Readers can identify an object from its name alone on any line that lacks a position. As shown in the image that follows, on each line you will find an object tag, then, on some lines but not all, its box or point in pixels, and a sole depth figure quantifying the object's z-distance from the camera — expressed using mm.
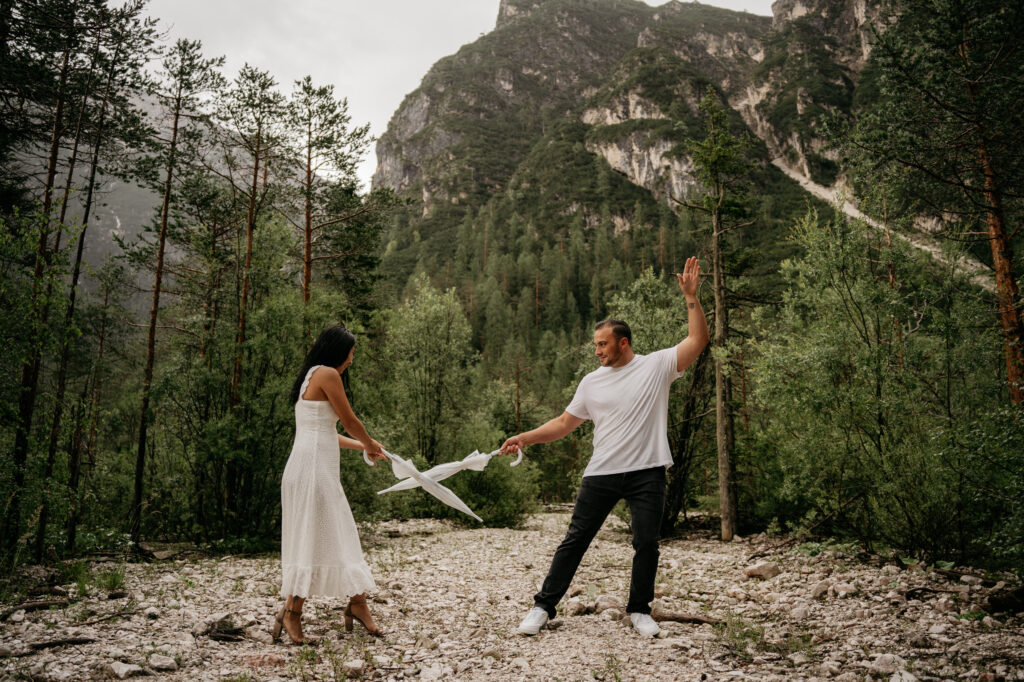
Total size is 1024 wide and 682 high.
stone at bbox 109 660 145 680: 3680
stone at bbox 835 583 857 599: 6020
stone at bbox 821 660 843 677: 3669
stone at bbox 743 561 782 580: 7910
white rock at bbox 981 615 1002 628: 4586
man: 4656
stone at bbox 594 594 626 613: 5543
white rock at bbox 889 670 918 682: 3318
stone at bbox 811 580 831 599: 6149
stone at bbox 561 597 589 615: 5496
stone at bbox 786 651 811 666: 3916
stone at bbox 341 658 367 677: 3932
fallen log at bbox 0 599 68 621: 5060
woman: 4566
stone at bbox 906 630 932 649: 4207
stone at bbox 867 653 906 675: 3642
